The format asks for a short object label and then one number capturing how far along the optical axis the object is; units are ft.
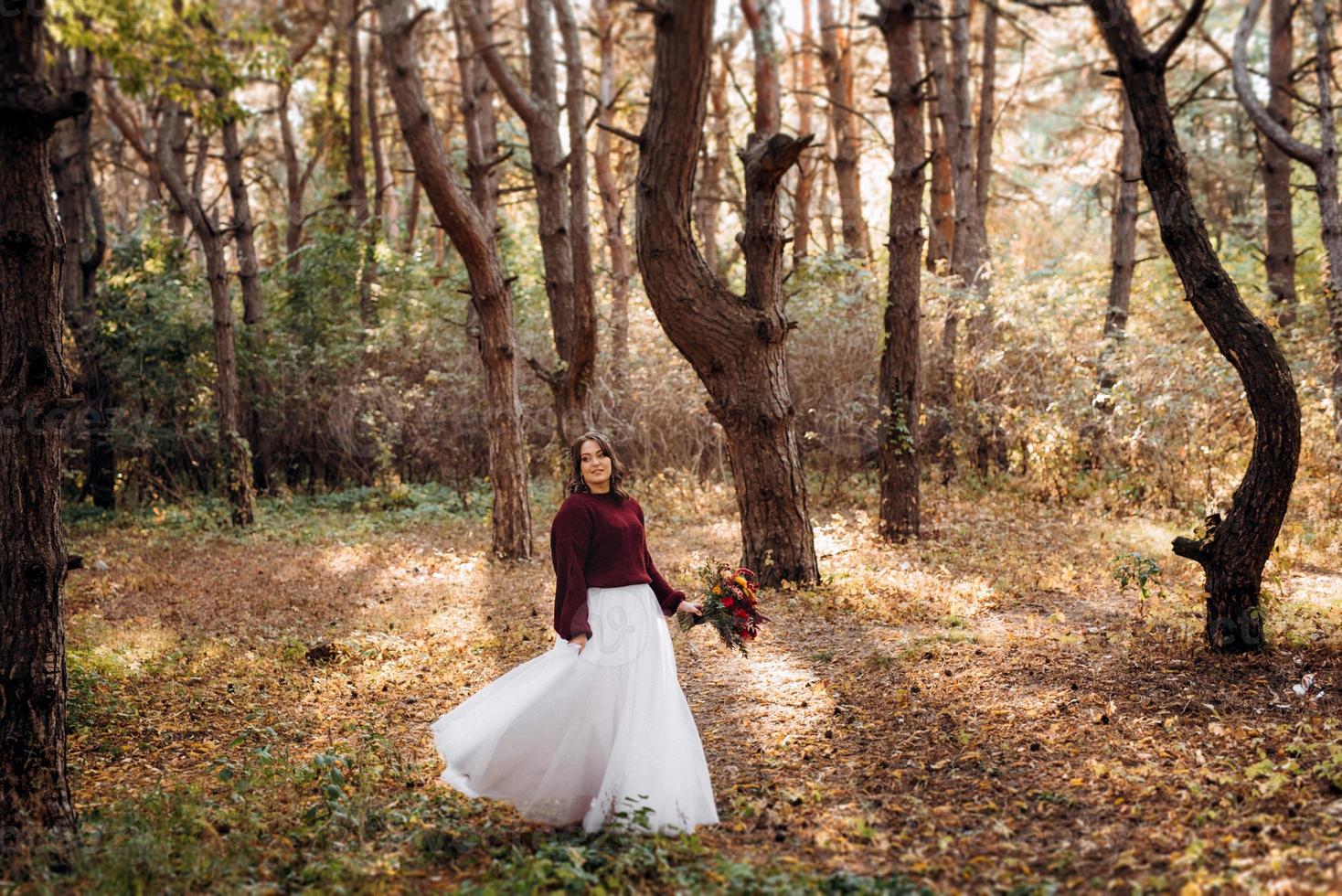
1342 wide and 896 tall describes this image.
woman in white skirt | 15.74
